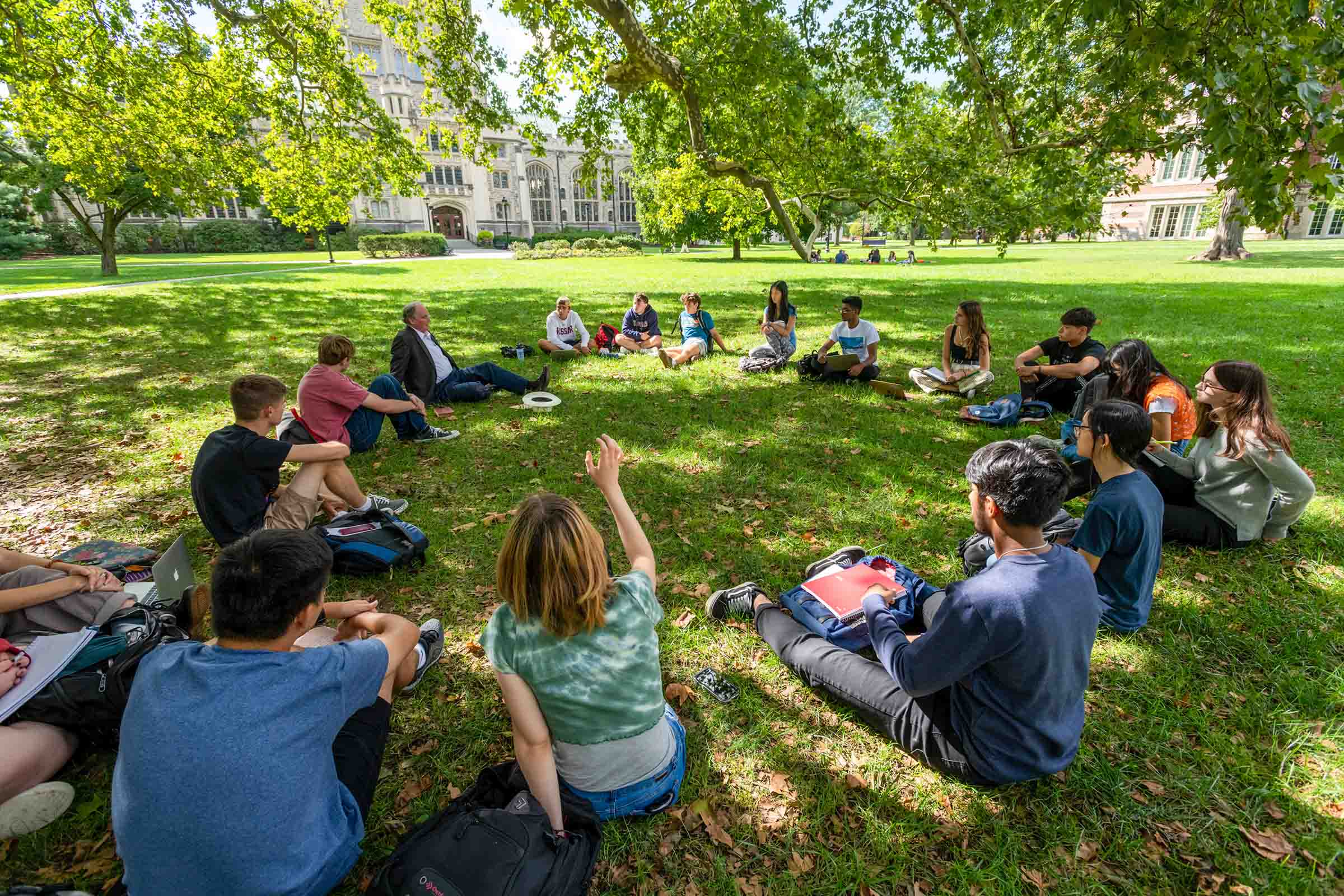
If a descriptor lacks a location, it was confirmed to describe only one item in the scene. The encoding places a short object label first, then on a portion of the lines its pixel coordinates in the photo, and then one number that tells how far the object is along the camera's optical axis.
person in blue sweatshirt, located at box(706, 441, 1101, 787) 2.29
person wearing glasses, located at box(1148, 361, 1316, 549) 4.08
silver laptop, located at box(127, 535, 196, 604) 3.51
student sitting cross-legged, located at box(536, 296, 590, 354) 10.49
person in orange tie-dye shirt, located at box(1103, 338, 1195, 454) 5.00
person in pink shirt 5.33
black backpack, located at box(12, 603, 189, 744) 2.64
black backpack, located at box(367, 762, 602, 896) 1.86
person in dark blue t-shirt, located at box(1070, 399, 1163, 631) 3.23
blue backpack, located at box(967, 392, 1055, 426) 7.07
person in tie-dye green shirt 2.13
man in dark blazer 7.50
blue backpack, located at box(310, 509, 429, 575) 4.24
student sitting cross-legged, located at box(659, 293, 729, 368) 9.95
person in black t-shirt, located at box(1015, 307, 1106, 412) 6.74
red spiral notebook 3.54
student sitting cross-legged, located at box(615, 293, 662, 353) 10.90
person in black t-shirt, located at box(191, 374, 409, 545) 4.04
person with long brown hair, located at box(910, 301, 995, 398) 8.03
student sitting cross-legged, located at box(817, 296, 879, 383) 8.66
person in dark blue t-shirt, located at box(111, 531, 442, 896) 1.71
